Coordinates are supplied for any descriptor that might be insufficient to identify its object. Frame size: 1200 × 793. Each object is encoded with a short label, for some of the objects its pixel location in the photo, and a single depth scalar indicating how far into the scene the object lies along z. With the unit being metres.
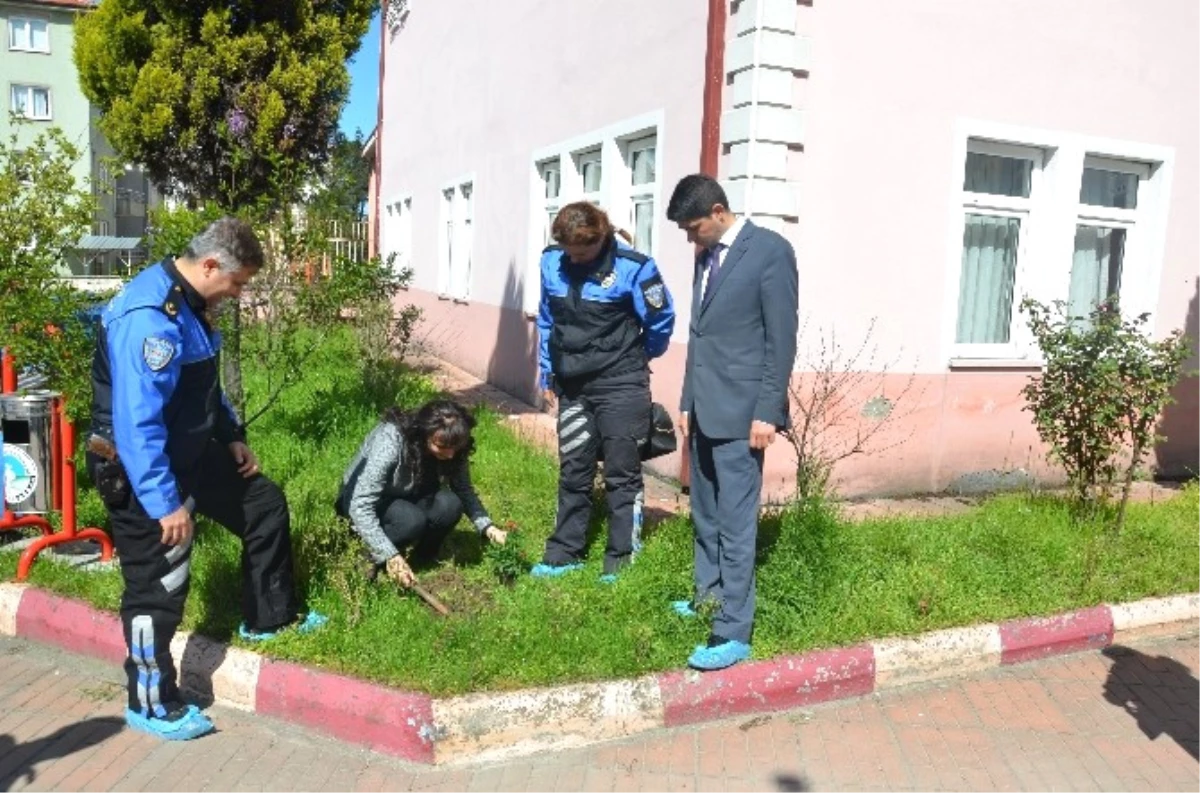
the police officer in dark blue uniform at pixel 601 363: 4.75
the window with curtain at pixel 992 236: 7.38
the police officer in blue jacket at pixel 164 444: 3.31
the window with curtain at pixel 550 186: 10.18
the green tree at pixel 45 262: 5.09
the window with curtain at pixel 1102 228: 7.91
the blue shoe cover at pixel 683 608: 4.33
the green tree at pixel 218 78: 9.38
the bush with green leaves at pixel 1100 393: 5.62
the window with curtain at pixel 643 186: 8.21
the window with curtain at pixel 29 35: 41.50
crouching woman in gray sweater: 4.43
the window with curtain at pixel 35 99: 41.97
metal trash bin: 5.11
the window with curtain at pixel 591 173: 9.24
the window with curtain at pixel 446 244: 14.54
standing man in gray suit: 3.89
